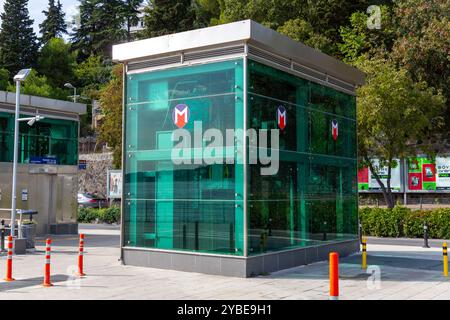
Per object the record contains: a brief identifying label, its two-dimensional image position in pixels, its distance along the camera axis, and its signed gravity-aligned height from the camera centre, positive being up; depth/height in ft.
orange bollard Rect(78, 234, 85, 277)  41.60 -5.00
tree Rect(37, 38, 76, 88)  221.66 +58.14
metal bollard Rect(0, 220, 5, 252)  57.36 -4.40
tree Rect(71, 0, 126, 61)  237.66 +81.83
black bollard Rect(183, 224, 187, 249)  44.29 -3.34
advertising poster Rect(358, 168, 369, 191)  135.54 +4.70
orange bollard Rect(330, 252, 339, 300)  24.17 -3.54
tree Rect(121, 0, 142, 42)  241.14 +86.51
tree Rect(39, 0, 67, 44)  257.75 +87.27
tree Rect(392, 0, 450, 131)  105.50 +31.51
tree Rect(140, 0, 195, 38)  184.75 +64.00
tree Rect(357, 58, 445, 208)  83.92 +14.21
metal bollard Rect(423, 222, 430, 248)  68.18 -5.08
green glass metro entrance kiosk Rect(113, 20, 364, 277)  42.22 +3.91
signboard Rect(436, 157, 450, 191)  125.49 +6.00
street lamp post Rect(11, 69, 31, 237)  58.44 +6.03
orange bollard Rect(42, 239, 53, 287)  36.40 -4.93
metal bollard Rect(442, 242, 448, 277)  41.14 -4.89
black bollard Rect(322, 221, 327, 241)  53.70 -3.26
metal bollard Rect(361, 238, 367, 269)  45.16 -5.05
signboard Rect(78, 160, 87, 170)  116.60 +7.68
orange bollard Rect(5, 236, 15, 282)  38.68 -4.83
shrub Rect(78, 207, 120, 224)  108.37 -3.21
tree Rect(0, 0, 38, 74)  211.00 +66.77
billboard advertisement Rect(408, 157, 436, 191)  126.82 +5.37
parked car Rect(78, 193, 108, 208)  141.59 -0.39
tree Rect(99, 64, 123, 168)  114.83 +18.88
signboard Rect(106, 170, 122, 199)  114.73 +3.41
